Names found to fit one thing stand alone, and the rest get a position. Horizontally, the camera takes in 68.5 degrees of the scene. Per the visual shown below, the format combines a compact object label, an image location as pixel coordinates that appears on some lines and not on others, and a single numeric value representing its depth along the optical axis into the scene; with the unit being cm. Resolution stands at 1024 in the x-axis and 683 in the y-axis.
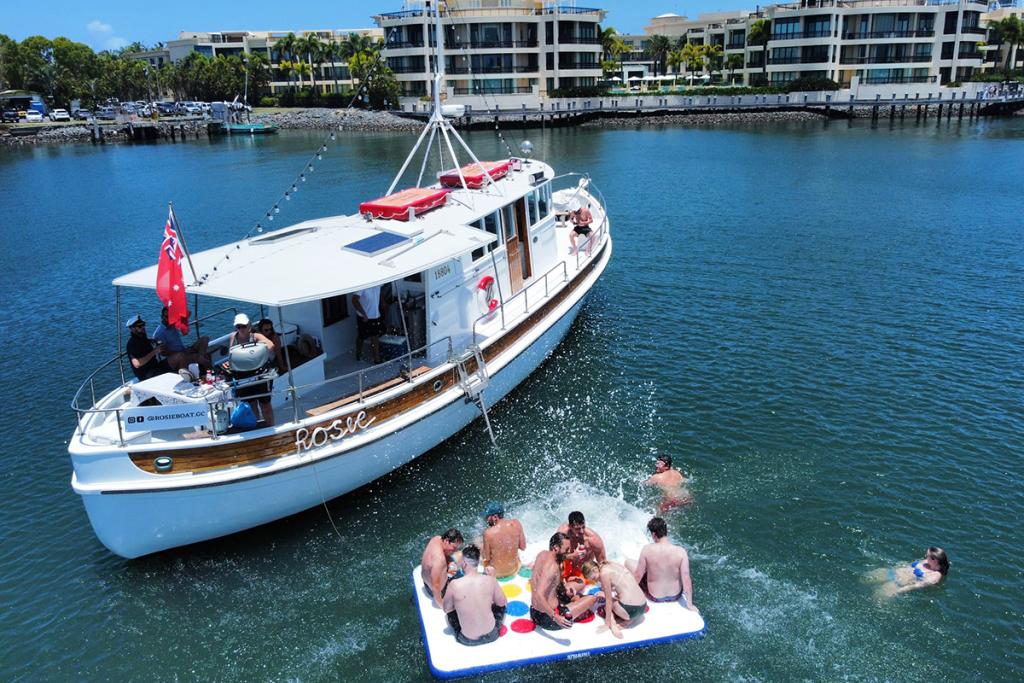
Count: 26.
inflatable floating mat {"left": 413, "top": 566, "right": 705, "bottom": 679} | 827
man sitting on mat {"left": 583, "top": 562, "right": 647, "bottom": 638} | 868
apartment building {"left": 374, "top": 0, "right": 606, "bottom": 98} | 7981
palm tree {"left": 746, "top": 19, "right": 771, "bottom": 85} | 8638
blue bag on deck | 1050
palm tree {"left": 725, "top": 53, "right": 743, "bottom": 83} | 9462
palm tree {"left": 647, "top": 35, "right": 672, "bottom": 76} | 11094
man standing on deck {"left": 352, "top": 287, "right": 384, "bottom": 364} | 1246
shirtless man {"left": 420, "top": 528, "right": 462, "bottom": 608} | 912
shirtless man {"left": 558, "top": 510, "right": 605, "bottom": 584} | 931
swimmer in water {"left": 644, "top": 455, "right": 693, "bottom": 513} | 1210
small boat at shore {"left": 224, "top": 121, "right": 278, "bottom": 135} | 8350
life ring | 1444
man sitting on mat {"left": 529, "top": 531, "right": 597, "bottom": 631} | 862
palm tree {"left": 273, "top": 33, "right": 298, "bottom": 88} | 10612
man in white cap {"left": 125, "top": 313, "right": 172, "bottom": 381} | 1178
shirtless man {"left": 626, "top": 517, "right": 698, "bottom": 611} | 890
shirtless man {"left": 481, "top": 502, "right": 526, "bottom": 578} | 940
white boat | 1024
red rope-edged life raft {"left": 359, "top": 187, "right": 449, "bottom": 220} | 1408
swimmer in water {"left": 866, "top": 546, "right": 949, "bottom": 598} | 1002
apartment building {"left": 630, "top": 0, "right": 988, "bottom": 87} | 7944
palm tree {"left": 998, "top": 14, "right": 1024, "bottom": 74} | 8950
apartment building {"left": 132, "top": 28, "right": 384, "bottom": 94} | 11000
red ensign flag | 1009
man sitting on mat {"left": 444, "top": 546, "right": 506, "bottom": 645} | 837
